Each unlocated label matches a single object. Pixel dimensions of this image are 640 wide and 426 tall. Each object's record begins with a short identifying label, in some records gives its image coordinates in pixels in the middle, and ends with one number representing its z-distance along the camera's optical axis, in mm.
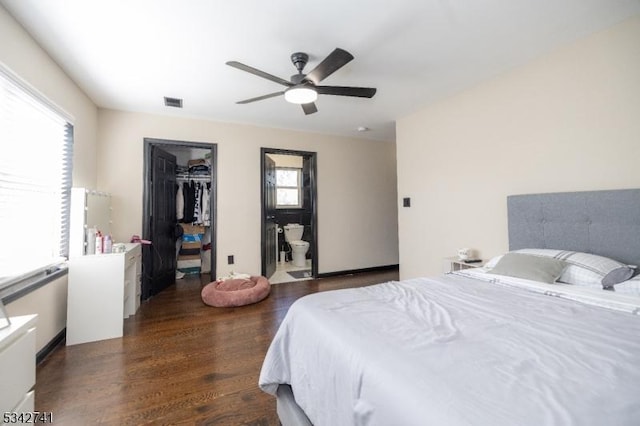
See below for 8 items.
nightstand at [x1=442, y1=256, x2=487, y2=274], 2521
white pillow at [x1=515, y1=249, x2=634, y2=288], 1544
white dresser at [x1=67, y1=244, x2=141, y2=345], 2211
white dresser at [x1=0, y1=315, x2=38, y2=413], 974
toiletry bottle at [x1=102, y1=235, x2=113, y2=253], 2412
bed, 644
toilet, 5086
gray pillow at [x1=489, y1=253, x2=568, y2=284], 1701
